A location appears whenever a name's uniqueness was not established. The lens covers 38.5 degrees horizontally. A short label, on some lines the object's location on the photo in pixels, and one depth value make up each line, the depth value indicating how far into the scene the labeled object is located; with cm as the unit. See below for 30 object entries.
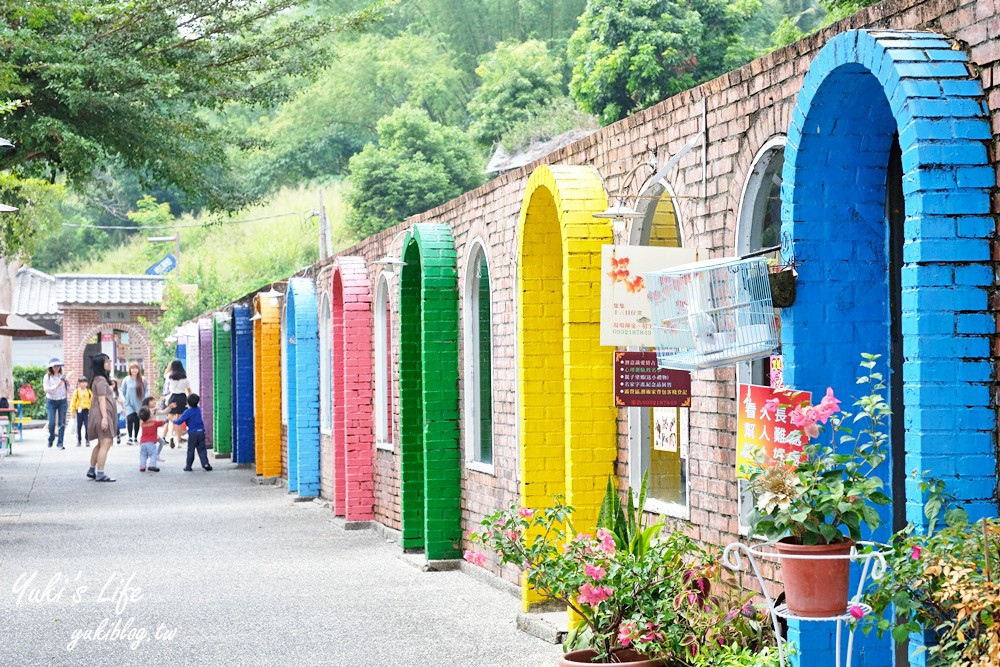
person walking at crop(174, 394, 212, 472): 2438
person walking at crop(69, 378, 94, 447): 3134
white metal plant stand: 462
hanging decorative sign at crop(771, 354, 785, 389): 677
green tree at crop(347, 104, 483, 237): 4719
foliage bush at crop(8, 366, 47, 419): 4909
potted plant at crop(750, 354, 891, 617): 482
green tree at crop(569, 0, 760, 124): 3462
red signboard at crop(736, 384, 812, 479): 576
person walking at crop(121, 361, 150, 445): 2801
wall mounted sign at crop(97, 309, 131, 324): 4753
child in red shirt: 2342
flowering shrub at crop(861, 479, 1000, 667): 395
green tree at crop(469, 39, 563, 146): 4838
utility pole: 3691
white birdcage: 587
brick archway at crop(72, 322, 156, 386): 4650
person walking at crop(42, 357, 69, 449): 3008
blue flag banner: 5222
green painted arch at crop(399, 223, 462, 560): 1205
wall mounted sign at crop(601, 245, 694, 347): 748
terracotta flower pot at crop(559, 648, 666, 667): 636
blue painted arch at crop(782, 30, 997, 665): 474
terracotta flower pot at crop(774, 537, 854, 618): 486
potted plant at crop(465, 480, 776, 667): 633
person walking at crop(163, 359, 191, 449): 2606
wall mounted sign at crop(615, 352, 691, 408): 774
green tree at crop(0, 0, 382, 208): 1858
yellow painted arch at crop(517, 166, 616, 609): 855
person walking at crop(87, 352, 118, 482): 2048
